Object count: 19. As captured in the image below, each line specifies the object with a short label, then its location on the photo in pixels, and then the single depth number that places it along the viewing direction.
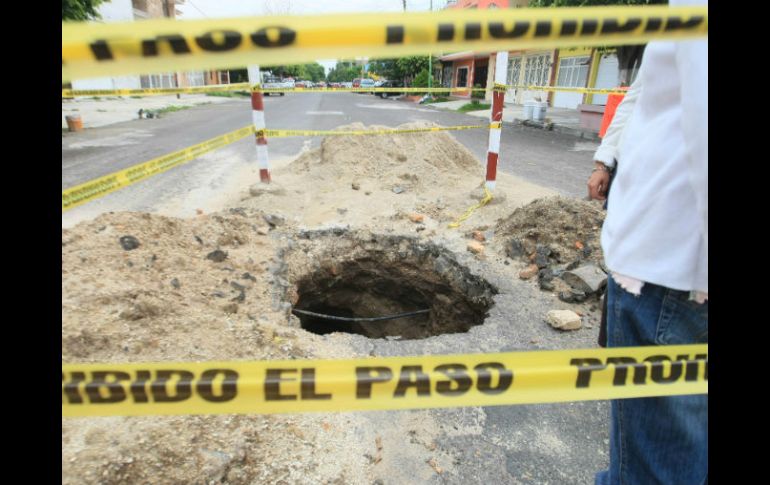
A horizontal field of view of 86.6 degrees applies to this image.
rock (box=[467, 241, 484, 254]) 3.90
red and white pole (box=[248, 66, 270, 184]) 4.50
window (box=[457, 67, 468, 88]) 34.12
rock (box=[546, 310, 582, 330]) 2.79
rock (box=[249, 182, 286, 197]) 4.98
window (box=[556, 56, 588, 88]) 19.11
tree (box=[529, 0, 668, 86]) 11.45
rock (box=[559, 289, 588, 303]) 3.09
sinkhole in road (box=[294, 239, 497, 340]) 3.91
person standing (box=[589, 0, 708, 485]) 0.97
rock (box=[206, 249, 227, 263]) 3.15
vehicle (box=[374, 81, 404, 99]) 33.09
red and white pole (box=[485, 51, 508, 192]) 4.33
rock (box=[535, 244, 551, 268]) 3.50
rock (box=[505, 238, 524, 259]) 3.75
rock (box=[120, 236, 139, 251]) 2.91
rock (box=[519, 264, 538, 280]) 3.44
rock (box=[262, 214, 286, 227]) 4.15
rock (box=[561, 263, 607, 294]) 3.11
